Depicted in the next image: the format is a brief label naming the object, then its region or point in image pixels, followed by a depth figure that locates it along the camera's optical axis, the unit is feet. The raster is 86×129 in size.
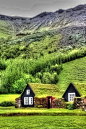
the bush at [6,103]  206.21
